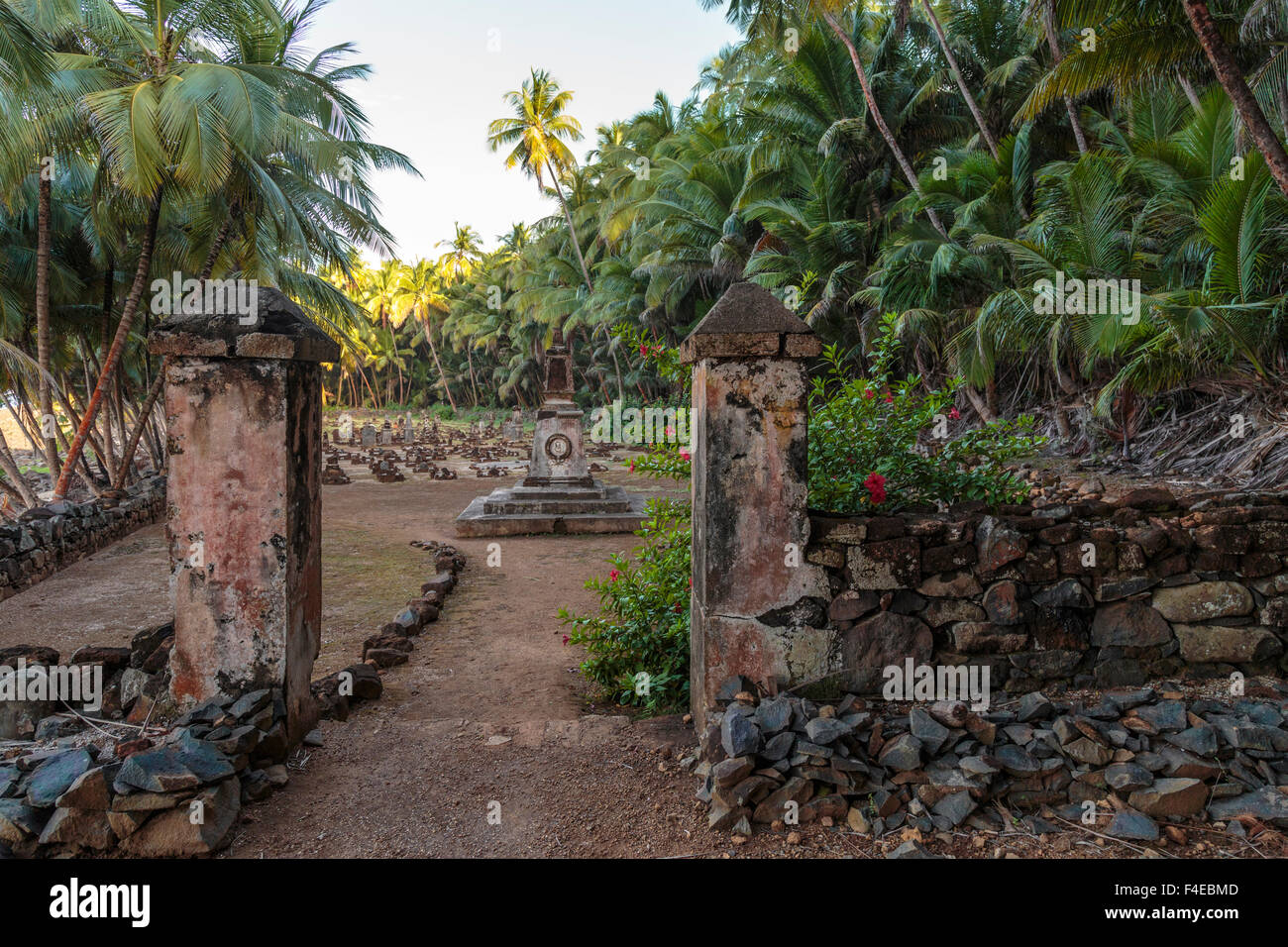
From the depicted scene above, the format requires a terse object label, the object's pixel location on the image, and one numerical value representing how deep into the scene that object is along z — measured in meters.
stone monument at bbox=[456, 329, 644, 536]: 11.12
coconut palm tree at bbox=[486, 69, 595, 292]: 27.62
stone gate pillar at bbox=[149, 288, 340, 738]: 3.38
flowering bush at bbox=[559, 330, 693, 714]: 4.28
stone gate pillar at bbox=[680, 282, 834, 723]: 3.37
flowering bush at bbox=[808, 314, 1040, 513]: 3.95
